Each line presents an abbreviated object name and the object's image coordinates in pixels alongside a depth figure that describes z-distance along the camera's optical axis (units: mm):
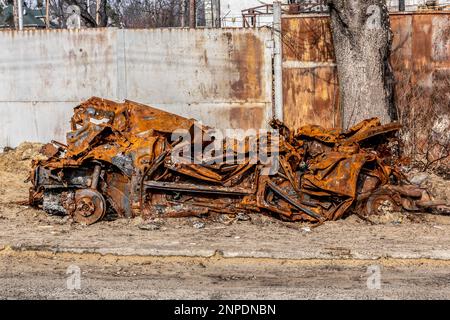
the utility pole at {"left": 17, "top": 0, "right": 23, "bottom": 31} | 18631
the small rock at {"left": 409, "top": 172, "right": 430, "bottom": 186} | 10523
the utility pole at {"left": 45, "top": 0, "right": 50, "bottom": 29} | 25872
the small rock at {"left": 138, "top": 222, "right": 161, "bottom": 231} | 9484
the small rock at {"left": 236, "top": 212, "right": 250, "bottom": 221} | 9766
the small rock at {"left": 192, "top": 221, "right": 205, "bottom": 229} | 9594
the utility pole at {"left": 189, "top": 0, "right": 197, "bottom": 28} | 25941
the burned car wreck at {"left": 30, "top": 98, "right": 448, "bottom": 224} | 9586
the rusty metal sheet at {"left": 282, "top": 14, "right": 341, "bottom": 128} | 12773
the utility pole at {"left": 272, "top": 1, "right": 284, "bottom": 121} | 12766
